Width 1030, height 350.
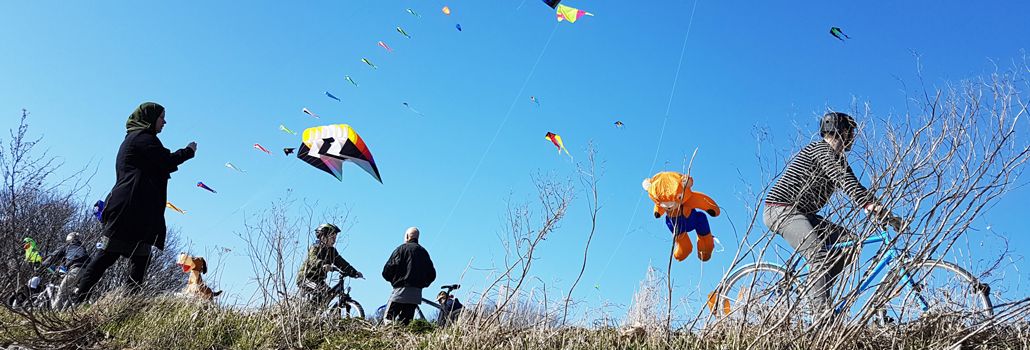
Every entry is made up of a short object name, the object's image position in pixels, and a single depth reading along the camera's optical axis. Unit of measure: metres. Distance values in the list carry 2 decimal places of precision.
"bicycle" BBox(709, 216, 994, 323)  3.47
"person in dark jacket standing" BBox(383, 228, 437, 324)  6.61
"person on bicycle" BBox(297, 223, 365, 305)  5.24
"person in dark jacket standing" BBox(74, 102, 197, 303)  4.93
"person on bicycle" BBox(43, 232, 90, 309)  7.10
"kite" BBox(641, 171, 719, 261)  4.90
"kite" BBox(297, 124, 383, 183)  8.06
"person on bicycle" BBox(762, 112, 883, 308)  3.62
